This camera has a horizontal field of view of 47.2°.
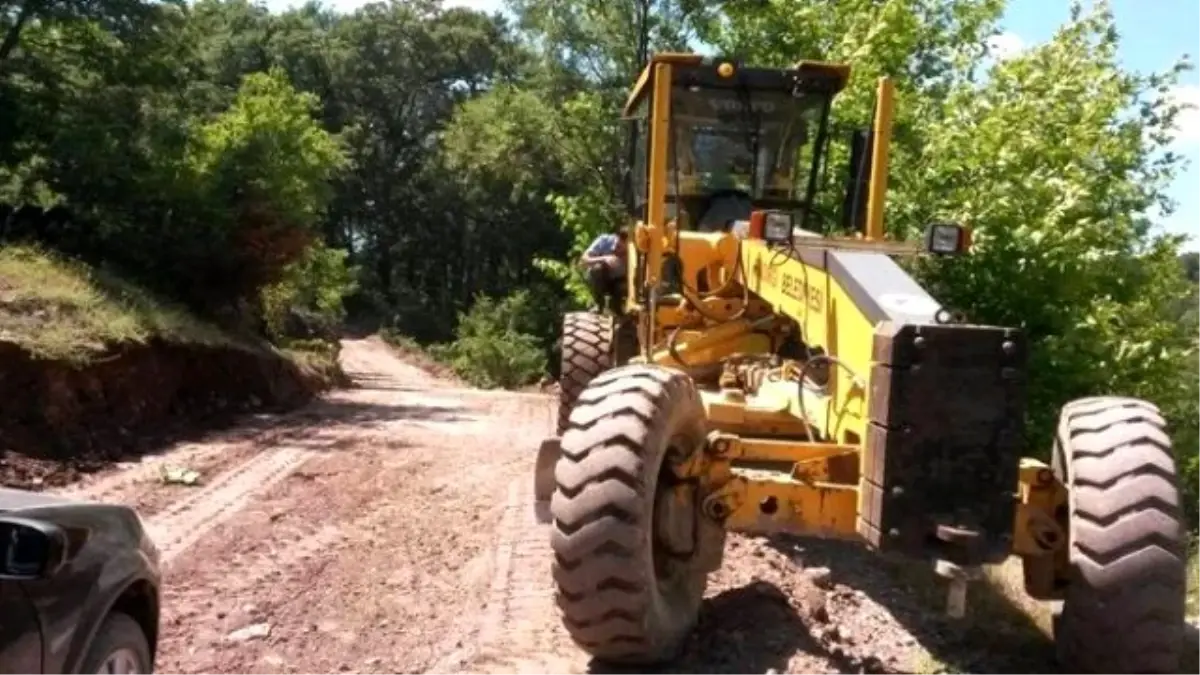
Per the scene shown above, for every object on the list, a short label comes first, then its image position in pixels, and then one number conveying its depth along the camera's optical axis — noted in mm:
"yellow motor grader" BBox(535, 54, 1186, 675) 5410
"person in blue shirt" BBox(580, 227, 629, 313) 11766
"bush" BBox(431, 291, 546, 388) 39406
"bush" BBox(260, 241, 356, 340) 25656
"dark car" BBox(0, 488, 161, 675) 3742
